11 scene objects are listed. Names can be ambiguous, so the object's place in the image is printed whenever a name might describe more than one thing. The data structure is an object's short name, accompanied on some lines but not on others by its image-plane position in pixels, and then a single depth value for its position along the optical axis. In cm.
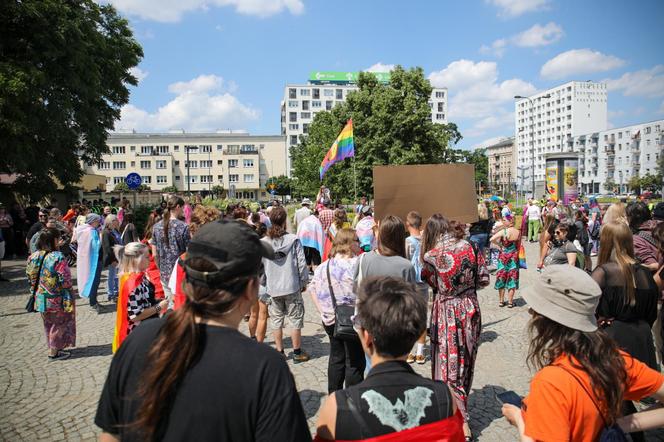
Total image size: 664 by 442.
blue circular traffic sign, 1434
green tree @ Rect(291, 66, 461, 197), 3188
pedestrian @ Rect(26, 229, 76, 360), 594
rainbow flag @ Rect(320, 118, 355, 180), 1302
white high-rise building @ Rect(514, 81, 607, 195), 13650
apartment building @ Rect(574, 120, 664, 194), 10444
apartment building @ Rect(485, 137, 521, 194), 14166
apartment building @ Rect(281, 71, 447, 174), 11169
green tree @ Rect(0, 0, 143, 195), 1439
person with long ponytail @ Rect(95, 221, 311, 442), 137
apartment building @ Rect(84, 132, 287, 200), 9044
